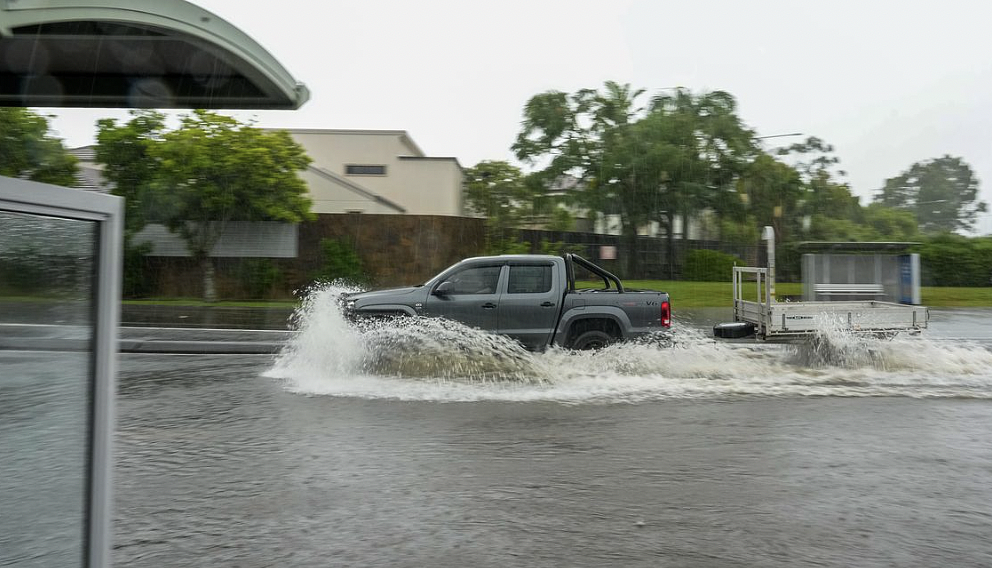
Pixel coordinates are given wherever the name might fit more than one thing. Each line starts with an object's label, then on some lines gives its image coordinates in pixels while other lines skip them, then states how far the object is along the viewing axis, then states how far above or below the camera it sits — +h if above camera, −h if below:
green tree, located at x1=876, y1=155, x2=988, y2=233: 47.76 +7.23
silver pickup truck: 10.88 -0.13
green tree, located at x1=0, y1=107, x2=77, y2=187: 18.34 +3.33
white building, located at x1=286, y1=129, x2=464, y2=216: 31.77 +5.05
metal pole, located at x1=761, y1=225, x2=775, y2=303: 11.86 +0.67
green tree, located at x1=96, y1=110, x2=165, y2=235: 22.22 +3.74
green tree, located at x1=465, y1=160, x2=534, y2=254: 32.12 +4.57
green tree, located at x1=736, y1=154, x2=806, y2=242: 30.23 +4.18
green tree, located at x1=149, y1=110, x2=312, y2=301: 22.12 +3.26
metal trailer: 11.66 -0.24
